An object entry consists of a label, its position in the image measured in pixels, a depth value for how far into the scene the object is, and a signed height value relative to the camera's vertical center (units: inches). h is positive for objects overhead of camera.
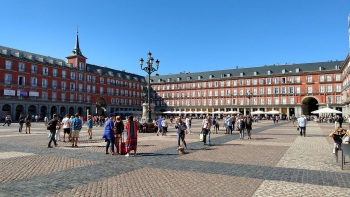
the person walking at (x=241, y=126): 659.4 -42.7
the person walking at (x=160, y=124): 751.2 -41.6
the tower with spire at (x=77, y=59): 2365.9 +464.5
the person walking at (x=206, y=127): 515.8 -35.0
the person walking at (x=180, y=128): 445.4 -31.7
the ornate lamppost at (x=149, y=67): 876.6 +145.8
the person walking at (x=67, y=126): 549.6 -33.7
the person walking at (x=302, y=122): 705.0 -36.1
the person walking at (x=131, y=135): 395.2 -39.4
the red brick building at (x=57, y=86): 1841.8 +203.1
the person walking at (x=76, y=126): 479.5 -29.5
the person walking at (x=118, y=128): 412.5 -28.9
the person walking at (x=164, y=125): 741.9 -44.0
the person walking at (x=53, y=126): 475.8 -29.2
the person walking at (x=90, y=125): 617.5 -35.7
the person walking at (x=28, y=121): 775.2 -32.3
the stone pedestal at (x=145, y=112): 1036.9 -10.3
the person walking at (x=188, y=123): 829.6 -45.4
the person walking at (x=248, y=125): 644.1 -39.5
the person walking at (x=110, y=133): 407.8 -36.4
